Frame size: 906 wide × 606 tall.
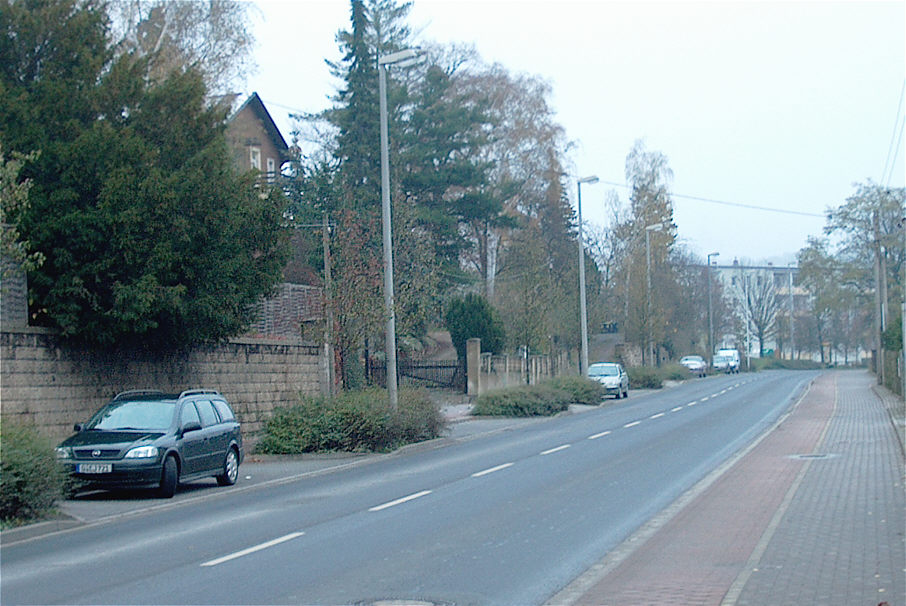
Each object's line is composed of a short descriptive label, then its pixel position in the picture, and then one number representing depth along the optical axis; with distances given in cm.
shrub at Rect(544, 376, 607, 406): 4288
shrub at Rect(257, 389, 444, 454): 2281
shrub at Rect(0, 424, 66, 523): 1230
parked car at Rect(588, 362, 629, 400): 4916
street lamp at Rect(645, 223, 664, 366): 6247
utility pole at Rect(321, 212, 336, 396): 2605
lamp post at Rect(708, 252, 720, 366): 8358
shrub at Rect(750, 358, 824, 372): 10234
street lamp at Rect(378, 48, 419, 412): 2423
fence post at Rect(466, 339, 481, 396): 4409
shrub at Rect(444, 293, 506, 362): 4562
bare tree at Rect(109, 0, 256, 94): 3759
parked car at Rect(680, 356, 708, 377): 7856
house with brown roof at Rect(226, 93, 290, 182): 4894
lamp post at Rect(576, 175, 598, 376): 4488
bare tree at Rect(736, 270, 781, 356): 10912
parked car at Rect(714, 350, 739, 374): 8794
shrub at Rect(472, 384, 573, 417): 3572
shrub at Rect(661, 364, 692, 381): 6738
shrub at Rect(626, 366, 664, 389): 5934
